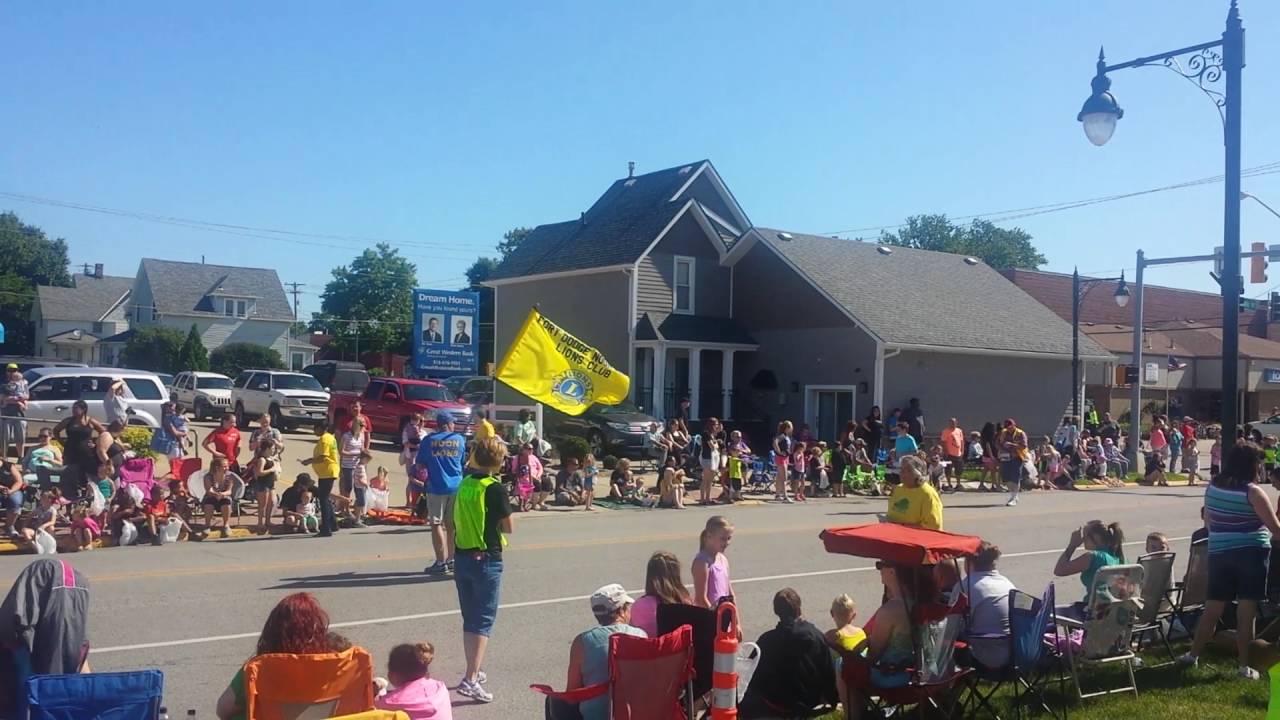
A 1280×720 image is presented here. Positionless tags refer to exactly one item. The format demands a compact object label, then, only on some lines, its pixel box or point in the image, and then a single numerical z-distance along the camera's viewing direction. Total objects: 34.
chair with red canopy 6.23
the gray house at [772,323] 31.55
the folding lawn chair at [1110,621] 7.14
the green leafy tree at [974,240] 97.19
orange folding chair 4.74
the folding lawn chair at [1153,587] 7.80
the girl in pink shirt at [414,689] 5.17
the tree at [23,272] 80.31
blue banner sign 24.88
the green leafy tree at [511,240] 82.38
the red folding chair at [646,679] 5.30
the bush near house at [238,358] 55.81
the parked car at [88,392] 24.31
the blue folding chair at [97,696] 4.35
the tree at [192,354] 54.41
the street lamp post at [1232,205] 9.48
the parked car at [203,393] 33.56
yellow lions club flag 19.11
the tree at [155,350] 55.22
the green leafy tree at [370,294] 80.12
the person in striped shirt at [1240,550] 7.66
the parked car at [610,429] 27.36
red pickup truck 28.77
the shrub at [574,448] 22.09
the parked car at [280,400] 31.16
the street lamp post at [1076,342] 33.00
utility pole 66.94
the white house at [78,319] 71.44
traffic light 23.64
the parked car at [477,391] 33.44
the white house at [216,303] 63.88
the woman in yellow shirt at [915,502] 8.63
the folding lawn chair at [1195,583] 8.50
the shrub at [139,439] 20.45
